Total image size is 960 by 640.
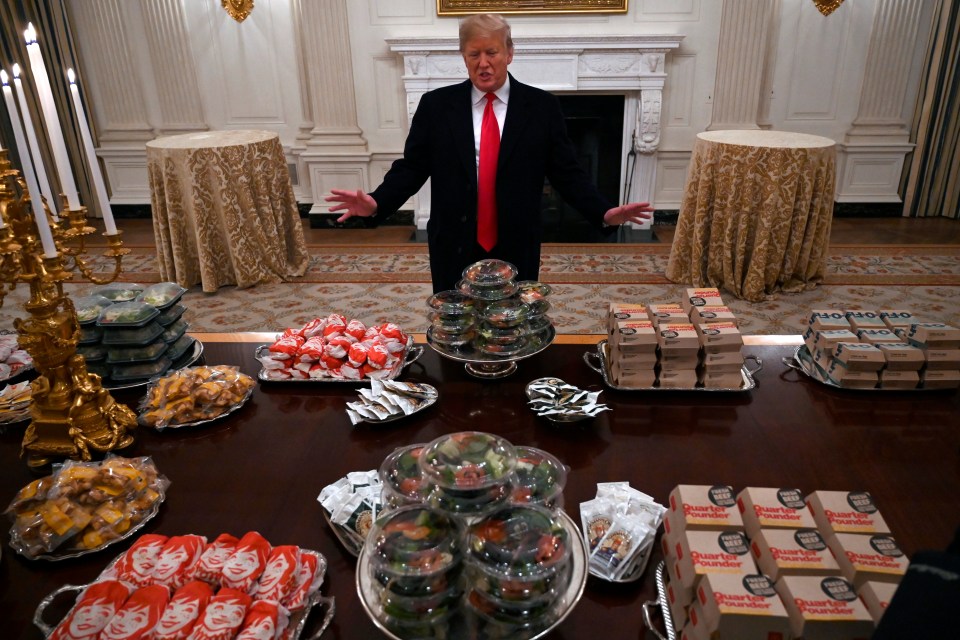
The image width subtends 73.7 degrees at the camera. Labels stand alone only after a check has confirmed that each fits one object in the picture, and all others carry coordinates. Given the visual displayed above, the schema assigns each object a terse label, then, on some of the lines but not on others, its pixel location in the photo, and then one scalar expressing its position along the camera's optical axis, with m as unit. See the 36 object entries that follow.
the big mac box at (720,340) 1.43
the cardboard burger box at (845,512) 0.87
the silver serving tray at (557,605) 0.81
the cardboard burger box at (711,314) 1.50
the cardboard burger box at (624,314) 1.54
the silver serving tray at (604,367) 1.48
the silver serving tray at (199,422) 1.39
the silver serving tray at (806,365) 1.50
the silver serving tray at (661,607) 0.86
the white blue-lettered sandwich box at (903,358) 1.43
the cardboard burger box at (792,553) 0.80
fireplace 5.04
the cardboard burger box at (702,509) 0.87
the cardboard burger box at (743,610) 0.74
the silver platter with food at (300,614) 0.88
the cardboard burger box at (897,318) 1.57
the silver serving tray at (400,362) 1.56
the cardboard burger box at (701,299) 1.58
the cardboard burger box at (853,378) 1.46
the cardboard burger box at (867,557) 0.80
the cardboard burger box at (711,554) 0.81
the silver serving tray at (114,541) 1.03
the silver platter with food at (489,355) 1.45
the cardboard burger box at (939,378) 1.45
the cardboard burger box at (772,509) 0.88
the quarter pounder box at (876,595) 0.75
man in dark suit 2.10
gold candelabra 1.14
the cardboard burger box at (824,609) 0.73
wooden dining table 1.01
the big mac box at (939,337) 1.44
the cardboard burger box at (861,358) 1.43
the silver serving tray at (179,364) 1.52
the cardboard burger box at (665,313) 1.53
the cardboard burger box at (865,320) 1.59
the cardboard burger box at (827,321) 1.58
